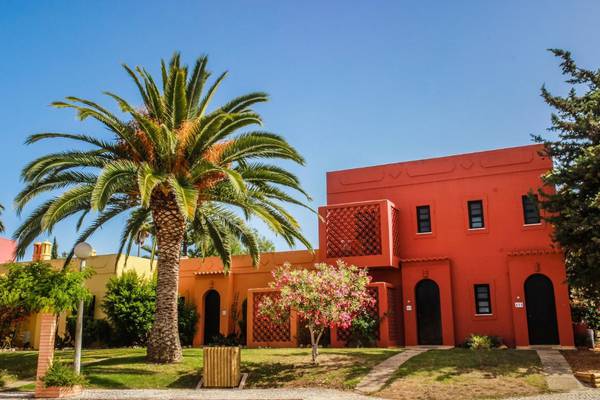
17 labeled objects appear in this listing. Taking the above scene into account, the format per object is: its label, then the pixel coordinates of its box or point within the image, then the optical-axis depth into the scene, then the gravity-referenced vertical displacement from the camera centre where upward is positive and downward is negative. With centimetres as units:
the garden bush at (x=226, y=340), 2377 -97
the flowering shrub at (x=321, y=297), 1537 +46
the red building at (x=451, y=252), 1989 +222
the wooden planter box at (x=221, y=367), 1399 -120
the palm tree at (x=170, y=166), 1474 +389
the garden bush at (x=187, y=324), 2448 -31
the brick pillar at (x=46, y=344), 1351 -60
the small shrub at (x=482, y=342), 1861 -93
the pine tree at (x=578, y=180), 1588 +365
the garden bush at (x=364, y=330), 2027 -55
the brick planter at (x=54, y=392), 1306 -163
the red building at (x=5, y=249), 3669 +435
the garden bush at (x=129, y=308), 2388 +35
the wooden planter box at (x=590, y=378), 1216 -137
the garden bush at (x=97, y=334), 2495 -69
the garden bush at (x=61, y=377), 1313 -131
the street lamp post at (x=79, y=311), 1345 +13
